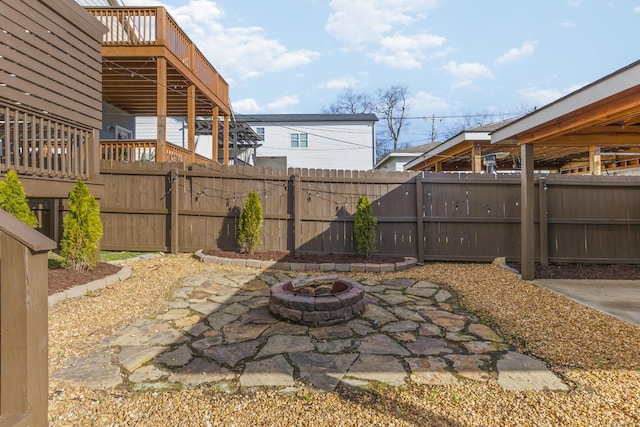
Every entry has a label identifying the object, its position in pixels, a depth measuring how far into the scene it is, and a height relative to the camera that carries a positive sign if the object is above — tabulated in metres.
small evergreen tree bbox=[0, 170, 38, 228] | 3.71 +0.25
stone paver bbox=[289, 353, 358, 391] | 2.27 -1.10
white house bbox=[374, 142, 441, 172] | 19.47 +3.48
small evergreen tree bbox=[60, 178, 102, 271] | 4.49 -0.19
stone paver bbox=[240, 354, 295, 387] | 2.24 -1.10
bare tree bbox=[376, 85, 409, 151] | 31.56 +10.32
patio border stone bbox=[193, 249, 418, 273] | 5.79 -0.85
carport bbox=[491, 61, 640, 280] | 3.25 +1.18
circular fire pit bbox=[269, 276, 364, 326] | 3.31 -0.89
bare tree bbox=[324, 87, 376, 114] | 31.70 +10.90
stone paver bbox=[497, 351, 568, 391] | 2.23 -1.13
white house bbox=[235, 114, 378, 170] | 18.70 +4.43
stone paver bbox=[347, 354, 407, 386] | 2.31 -1.11
